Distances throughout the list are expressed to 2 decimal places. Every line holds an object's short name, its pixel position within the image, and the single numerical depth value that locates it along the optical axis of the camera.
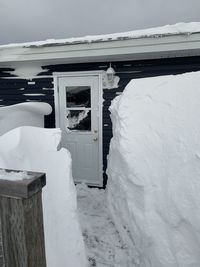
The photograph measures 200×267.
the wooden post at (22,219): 0.81
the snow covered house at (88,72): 3.05
